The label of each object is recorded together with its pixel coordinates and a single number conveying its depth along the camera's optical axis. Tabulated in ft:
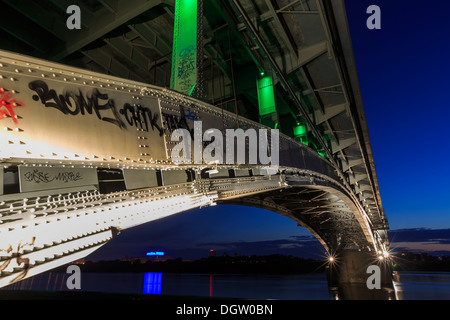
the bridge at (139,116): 8.57
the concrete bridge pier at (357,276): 97.45
